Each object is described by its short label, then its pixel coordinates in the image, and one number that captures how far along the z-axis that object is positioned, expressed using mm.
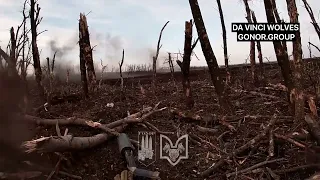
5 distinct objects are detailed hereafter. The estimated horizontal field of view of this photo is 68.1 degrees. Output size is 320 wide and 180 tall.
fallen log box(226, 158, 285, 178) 4469
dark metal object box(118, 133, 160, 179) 4406
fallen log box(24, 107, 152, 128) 5404
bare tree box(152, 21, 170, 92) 11149
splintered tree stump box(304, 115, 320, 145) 4546
